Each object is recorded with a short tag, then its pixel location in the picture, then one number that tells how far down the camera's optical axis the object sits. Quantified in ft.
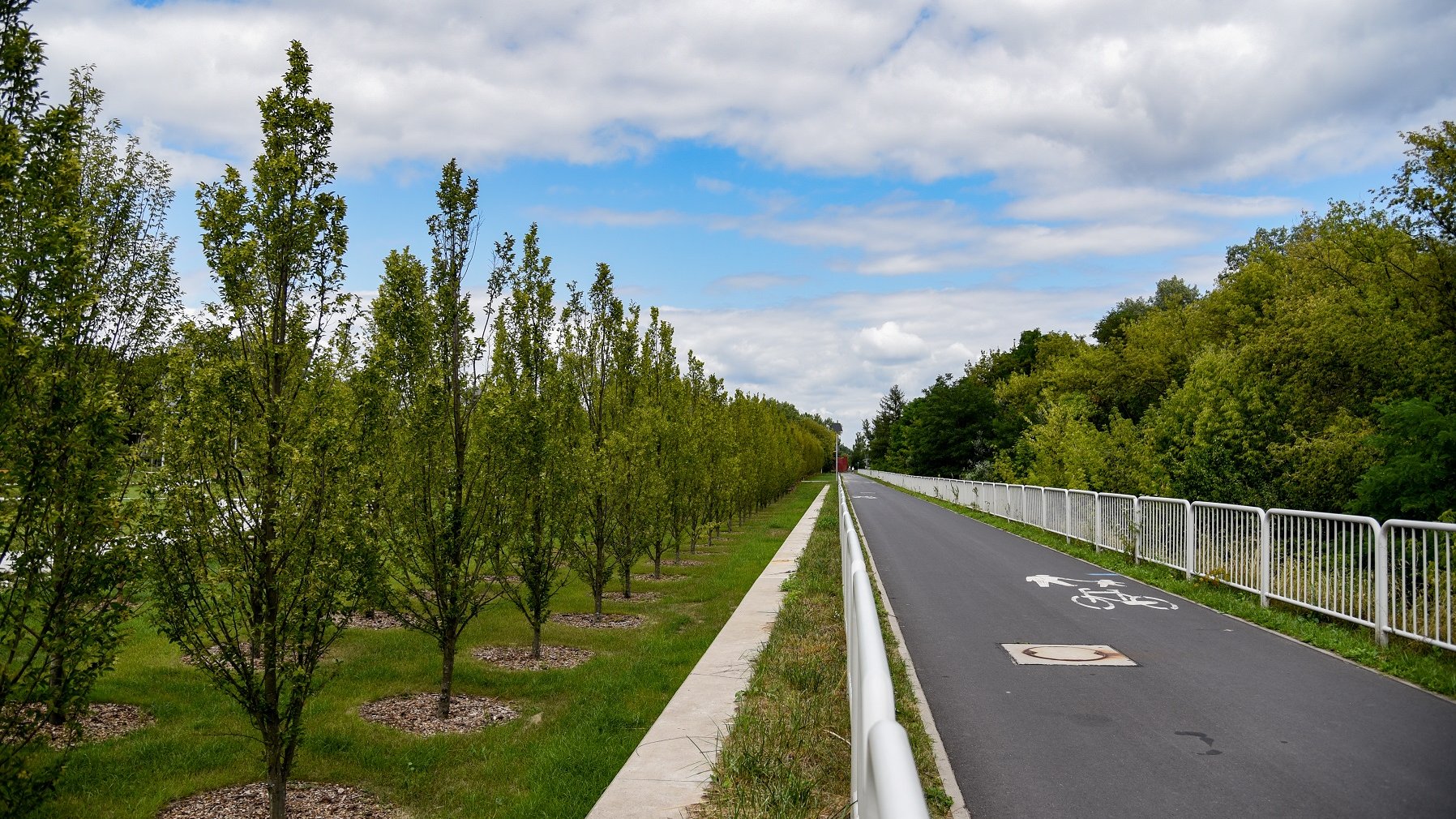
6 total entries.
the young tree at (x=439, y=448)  25.98
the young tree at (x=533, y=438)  28.89
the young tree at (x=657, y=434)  49.19
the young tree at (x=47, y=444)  14.29
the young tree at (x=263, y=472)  16.98
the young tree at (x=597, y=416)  42.09
